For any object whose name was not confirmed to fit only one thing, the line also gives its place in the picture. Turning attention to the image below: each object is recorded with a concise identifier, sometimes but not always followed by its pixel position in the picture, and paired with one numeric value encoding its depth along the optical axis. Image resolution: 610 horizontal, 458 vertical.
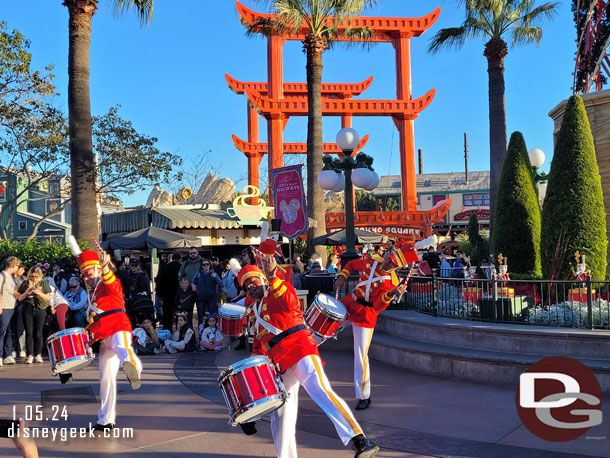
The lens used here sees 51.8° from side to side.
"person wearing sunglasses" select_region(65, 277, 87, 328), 11.99
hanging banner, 14.23
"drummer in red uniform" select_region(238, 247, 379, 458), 5.33
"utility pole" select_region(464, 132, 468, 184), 77.50
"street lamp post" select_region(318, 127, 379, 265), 12.35
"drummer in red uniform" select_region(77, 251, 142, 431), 6.73
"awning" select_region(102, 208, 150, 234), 26.06
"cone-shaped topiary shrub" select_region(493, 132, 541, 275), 15.04
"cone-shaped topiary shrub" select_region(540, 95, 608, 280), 11.84
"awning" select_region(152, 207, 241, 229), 24.44
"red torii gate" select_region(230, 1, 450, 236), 34.12
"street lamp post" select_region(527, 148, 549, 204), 15.60
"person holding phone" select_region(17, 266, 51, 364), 11.23
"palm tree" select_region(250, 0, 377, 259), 20.42
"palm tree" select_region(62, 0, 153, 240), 14.80
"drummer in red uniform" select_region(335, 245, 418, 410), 7.55
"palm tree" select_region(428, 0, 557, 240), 21.77
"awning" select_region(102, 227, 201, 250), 16.59
